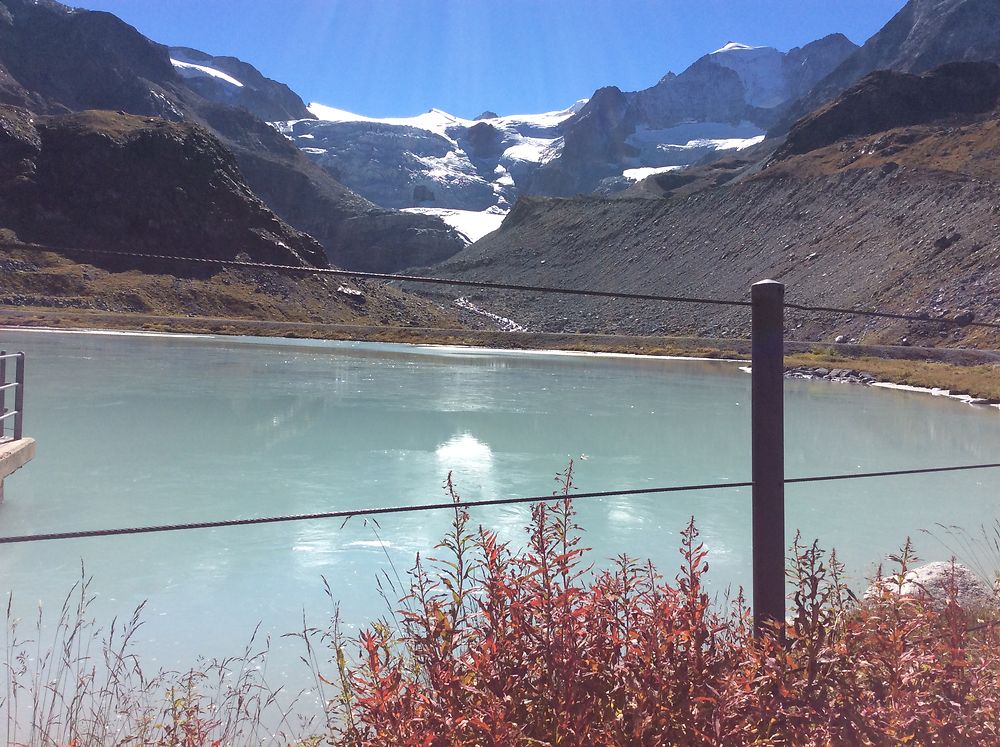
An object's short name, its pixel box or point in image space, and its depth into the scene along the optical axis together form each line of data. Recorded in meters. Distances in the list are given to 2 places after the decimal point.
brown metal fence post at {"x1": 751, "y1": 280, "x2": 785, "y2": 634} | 2.56
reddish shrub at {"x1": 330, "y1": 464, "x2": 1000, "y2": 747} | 2.11
